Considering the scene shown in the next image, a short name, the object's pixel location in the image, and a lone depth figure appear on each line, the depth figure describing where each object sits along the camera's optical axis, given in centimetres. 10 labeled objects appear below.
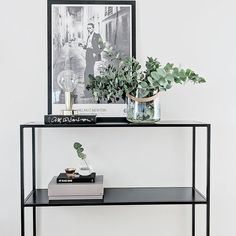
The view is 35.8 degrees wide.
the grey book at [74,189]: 161
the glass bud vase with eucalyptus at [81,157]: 168
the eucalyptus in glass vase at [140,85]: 157
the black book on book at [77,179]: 162
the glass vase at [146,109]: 161
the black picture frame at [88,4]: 181
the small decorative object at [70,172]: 166
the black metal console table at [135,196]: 157
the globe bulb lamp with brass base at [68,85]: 168
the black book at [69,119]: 159
